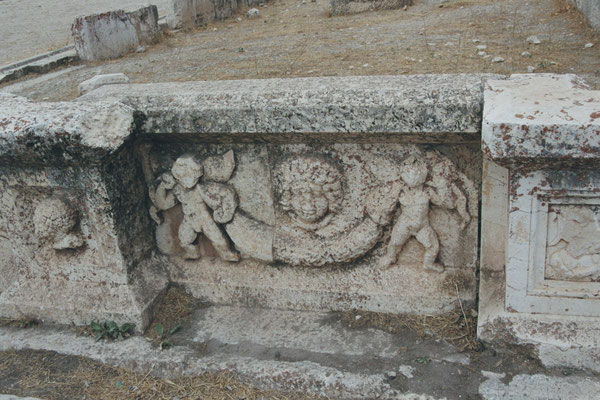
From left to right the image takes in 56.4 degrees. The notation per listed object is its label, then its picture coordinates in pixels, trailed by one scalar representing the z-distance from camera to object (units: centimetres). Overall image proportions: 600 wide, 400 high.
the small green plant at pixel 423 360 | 235
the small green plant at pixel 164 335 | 261
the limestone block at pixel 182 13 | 909
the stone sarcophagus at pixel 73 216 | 242
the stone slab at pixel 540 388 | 211
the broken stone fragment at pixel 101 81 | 329
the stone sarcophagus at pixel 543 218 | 191
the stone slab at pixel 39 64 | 738
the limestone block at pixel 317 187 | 230
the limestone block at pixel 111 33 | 779
